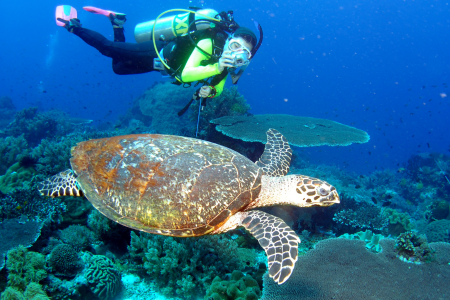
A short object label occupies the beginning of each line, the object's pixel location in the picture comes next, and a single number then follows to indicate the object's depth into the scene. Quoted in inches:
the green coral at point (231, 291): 109.8
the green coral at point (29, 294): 90.9
